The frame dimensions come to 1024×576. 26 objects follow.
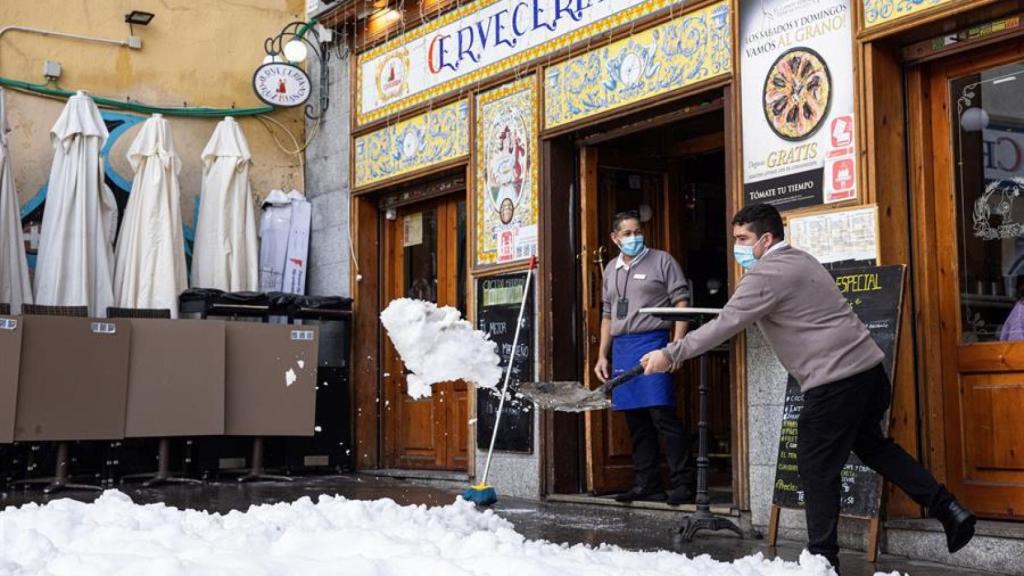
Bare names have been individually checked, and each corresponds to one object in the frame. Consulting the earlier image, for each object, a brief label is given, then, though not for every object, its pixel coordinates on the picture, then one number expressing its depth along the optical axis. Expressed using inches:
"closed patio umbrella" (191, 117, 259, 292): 473.1
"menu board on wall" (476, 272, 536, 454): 385.4
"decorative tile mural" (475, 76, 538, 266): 390.3
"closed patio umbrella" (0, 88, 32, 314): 422.6
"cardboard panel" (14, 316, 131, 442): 384.2
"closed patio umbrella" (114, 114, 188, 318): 445.4
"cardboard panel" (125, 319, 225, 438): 410.0
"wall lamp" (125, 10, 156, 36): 498.9
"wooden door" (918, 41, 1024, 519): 264.1
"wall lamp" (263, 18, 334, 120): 500.4
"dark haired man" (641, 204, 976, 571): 219.3
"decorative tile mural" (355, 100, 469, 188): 428.1
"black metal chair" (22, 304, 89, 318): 397.4
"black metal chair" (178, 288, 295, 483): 438.9
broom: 335.6
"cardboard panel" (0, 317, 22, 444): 376.2
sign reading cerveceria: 369.7
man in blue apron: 330.6
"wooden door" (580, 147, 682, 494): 374.0
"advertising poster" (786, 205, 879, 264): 272.4
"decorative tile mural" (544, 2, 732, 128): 323.6
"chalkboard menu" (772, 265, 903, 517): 252.2
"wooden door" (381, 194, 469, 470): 447.8
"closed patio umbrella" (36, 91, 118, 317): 429.7
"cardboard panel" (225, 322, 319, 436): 434.3
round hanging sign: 502.0
